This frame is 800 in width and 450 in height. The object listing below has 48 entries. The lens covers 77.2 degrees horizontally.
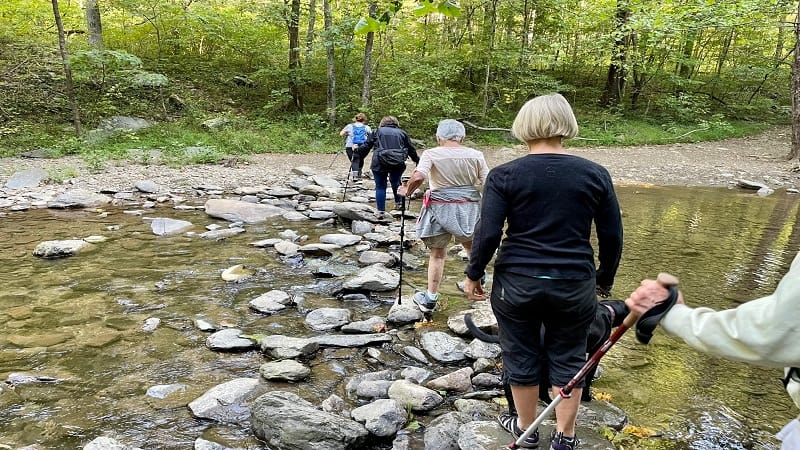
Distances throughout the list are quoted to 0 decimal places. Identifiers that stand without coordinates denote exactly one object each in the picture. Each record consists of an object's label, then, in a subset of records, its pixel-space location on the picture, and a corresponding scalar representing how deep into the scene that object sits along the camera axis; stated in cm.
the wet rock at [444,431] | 316
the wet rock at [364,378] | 397
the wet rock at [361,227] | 894
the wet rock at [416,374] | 410
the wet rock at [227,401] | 359
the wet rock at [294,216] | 984
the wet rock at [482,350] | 443
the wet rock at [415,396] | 364
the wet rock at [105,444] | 311
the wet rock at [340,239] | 811
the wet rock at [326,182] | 1306
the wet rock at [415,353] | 447
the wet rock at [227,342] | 464
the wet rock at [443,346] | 446
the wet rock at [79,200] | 1022
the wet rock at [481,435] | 301
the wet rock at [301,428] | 312
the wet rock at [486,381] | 400
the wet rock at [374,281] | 607
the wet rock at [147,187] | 1173
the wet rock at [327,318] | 514
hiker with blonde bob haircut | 262
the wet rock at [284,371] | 408
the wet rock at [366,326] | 501
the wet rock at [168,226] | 862
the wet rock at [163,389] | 388
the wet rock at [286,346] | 445
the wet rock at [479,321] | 481
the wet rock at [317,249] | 756
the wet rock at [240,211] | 971
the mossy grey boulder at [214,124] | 1777
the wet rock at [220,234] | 847
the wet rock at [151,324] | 503
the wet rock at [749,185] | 1347
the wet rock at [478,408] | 351
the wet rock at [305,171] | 1421
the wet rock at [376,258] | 715
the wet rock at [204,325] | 505
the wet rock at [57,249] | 713
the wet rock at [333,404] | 362
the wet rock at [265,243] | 802
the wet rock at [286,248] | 750
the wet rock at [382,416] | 332
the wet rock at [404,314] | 519
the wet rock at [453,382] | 393
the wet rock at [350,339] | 470
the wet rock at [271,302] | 555
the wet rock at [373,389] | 384
